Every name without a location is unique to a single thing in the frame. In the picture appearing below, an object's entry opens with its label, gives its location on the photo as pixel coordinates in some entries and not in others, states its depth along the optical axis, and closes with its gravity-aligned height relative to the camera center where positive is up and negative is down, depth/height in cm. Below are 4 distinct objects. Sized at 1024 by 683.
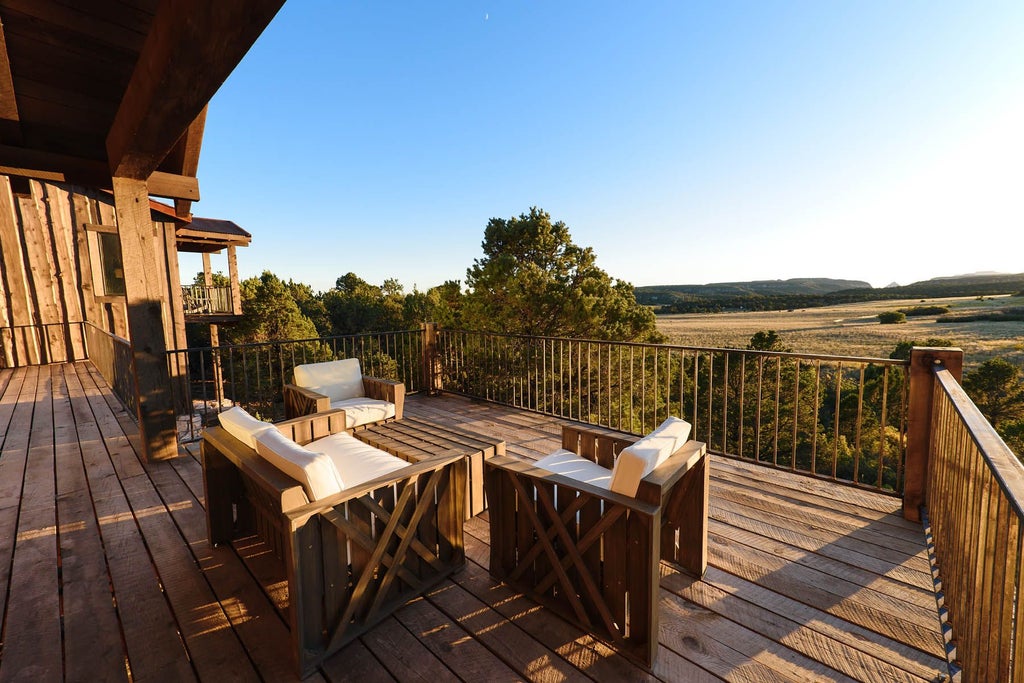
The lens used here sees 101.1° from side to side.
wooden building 168 +127
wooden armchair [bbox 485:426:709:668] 160 -102
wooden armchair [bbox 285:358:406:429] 381 -74
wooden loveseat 160 -98
